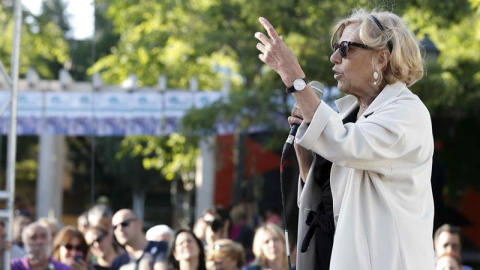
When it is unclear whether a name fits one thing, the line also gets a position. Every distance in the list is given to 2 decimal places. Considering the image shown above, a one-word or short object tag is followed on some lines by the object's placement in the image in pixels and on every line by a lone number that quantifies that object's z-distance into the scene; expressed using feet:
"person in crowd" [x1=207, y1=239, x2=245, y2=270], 39.97
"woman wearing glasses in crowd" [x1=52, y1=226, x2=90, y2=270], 43.08
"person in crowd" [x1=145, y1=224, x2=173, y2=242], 39.94
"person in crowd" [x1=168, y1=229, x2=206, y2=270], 37.19
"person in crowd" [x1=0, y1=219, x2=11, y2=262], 33.38
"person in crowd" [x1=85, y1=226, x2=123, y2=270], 43.38
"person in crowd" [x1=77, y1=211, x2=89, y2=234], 59.80
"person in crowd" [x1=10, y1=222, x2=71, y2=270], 39.63
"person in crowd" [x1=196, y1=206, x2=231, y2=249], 48.20
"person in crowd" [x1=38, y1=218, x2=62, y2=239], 55.63
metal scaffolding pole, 32.74
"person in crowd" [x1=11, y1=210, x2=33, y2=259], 55.71
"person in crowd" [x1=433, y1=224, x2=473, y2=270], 42.97
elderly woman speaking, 16.05
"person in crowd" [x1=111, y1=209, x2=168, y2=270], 40.16
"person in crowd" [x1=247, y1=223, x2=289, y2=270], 41.07
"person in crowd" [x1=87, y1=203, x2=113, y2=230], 46.11
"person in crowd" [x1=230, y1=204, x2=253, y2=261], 58.50
